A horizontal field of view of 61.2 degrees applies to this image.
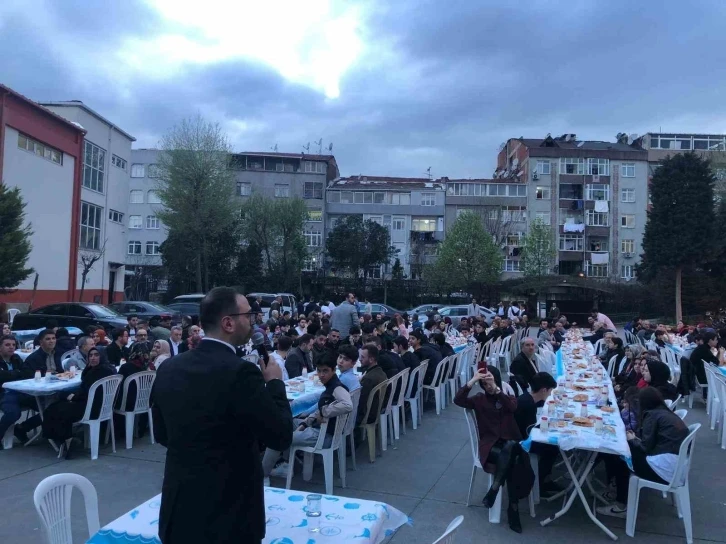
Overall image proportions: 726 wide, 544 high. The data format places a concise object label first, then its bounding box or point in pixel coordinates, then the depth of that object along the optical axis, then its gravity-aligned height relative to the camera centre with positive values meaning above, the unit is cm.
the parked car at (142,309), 2006 -119
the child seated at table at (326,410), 583 -123
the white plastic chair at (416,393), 896 -164
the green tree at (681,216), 3328 +422
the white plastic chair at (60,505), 290 -116
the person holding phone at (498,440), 516 -134
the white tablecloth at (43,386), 735 -140
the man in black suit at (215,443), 223 -61
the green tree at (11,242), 2075 +96
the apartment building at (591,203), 5081 +724
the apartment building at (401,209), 5044 +608
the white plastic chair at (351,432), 638 -160
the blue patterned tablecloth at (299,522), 288 -121
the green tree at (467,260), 4106 +173
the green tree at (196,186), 3259 +483
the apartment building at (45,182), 2403 +376
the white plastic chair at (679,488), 497 -161
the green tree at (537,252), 4484 +265
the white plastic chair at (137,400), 750 -158
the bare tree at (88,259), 2832 +62
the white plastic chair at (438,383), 1014 -166
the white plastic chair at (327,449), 590 -164
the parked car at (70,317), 1836 -137
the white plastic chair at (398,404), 829 -165
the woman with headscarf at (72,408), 688 -156
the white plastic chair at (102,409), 698 -159
